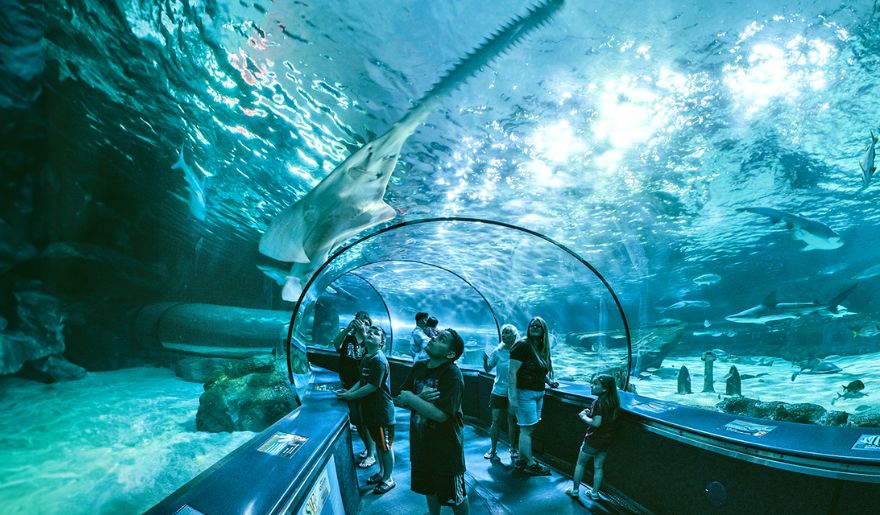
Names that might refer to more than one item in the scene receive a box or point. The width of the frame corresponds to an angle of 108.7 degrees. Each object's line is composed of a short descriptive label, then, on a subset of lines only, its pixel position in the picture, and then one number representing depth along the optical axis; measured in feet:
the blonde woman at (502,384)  17.81
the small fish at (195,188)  17.85
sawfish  11.37
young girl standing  13.09
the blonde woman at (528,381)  15.35
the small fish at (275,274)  22.99
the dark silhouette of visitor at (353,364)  16.87
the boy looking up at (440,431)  8.73
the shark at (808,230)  40.83
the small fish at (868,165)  15.75
